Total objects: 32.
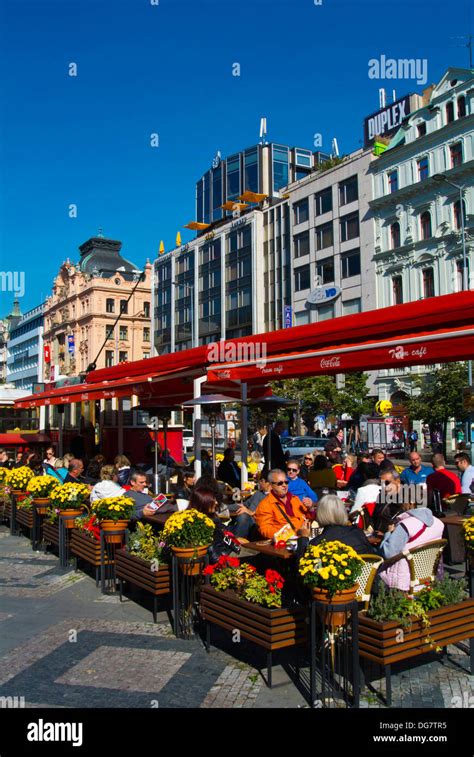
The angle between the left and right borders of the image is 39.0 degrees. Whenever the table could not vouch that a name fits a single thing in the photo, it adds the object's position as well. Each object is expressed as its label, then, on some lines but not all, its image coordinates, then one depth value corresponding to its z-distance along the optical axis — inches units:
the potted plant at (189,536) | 246.4
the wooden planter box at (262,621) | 196.4
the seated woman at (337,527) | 211.8
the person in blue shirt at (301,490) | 346.9
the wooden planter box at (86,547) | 322.0
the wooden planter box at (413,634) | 180.9
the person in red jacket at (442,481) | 391.9
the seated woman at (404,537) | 211.3
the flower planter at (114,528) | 312.7
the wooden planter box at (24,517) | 446.0
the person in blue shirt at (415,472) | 412.8
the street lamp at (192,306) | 2736.2
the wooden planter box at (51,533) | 384.8
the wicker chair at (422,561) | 210.2
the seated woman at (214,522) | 253.8
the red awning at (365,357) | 272.7
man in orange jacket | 278.7
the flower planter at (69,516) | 368.8
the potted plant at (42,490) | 425.7
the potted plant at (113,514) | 310.3
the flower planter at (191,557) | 246.4
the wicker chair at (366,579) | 203.8
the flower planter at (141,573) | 261.3
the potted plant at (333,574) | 180.7
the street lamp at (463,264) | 1261.3
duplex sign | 1871.3
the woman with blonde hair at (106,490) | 348.5
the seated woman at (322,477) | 424.8
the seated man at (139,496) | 320.7
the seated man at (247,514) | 330.3
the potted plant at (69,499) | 372.2
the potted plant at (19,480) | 493.4
